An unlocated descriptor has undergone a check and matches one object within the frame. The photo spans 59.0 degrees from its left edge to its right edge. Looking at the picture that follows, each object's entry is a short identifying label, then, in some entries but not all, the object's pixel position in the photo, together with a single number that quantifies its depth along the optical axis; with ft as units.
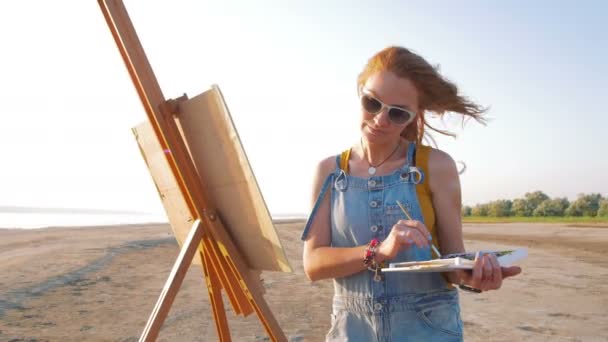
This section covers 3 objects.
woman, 6.14
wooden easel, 9.17
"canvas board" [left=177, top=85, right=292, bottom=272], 8.80
